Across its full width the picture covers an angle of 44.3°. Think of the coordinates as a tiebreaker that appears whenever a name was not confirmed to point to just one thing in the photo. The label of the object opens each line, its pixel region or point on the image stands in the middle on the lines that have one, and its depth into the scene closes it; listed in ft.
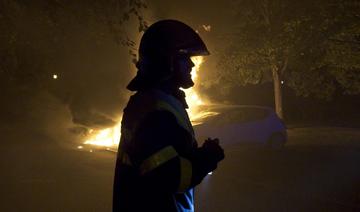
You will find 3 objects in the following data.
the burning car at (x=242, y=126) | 38.79
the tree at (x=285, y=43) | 32.96
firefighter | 6.56
